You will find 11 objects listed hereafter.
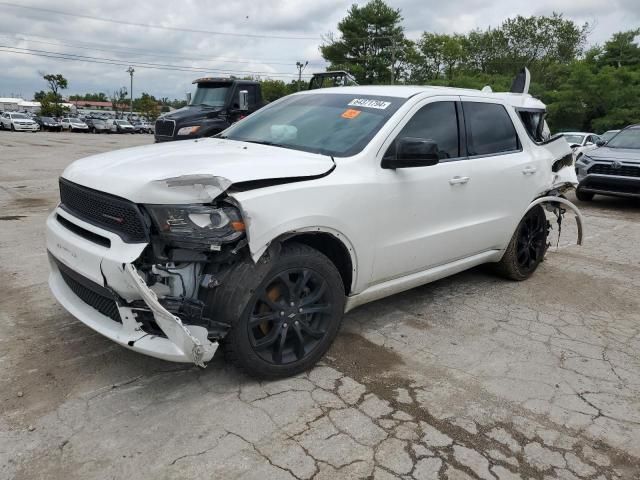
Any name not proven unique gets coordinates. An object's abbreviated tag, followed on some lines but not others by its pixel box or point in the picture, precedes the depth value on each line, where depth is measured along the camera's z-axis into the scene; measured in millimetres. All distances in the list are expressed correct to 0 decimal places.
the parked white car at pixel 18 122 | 38188
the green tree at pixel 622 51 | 39562
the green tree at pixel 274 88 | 78181
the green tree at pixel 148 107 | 94688
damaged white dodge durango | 2658
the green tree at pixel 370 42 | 58312
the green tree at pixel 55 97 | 68188
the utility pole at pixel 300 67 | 66562
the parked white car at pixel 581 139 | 17969
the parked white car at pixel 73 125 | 46059
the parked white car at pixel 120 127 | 49000
